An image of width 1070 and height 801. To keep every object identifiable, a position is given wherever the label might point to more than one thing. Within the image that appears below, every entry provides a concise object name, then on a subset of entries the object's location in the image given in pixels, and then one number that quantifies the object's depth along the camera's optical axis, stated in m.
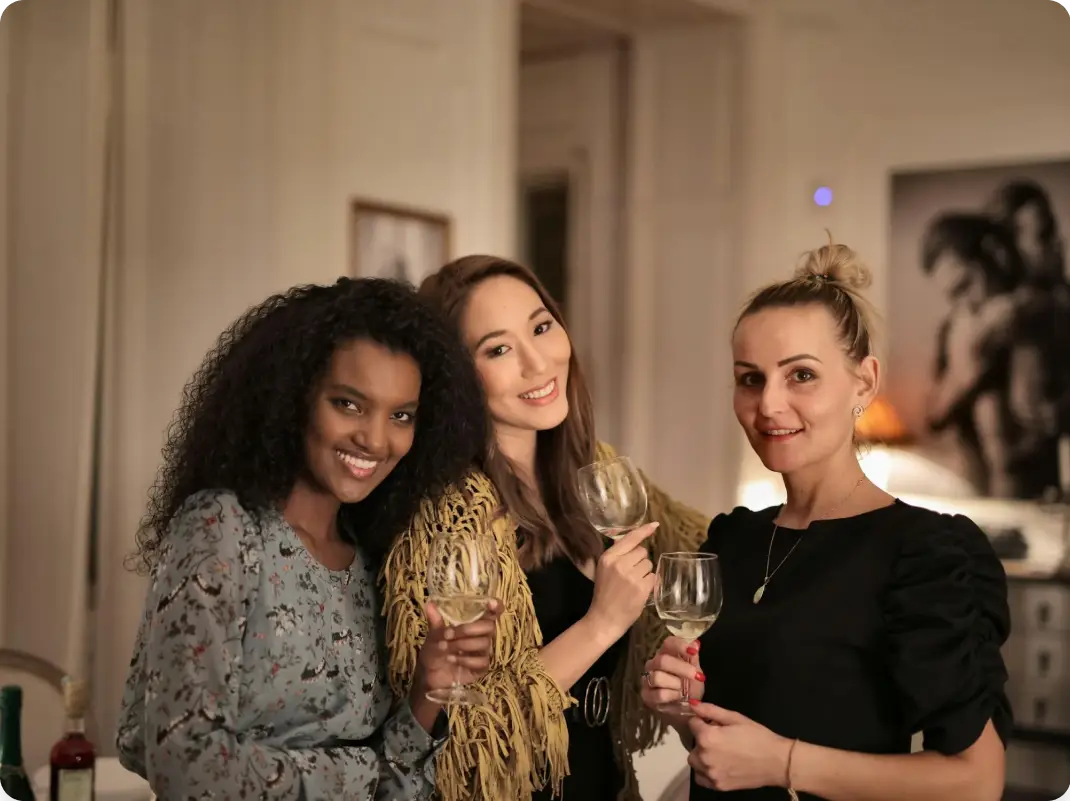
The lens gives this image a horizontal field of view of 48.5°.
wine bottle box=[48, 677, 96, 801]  1.91
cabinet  4.89
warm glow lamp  5.50
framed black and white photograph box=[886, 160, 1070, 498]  5.35
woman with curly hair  1.53
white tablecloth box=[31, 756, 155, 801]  2.25
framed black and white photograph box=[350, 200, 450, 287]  4.32
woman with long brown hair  1.87
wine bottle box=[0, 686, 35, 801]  1.84
